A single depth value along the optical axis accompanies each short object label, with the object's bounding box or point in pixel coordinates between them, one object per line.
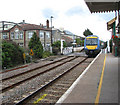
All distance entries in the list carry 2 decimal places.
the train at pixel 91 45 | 24.66
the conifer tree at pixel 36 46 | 22.54
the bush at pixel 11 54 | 15.18
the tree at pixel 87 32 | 103.69
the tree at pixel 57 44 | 31.61
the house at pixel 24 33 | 37.25
